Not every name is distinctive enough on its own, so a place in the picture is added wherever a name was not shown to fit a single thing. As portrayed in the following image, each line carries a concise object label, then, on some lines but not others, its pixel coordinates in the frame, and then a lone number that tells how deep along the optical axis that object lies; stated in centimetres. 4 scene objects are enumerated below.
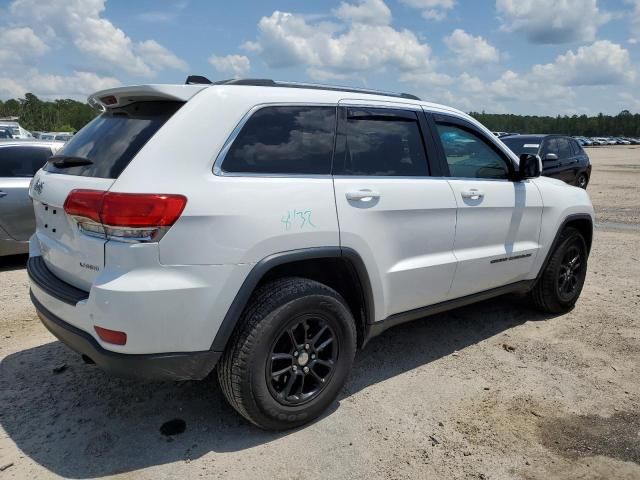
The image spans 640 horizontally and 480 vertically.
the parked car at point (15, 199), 617
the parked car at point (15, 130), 2202
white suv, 247
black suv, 1165
